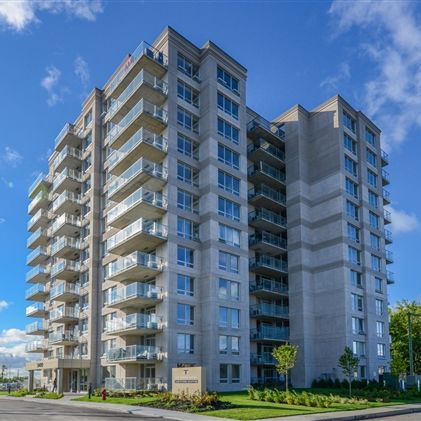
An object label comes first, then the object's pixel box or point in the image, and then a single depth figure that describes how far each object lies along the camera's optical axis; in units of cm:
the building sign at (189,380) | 3031
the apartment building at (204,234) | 4181
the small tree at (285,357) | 3700
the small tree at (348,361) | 4062
